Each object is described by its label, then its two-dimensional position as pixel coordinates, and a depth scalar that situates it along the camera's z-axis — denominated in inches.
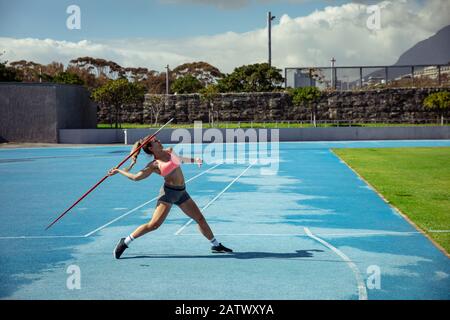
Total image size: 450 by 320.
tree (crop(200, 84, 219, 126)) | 2377.0
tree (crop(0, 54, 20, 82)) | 2603.3
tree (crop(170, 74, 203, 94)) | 3036.4
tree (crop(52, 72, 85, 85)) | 3019.2
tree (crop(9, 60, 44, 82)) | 3924.7
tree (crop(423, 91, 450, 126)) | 2059.5
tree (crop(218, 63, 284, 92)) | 2596.0
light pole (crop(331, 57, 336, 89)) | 2111.2
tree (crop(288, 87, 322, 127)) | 2169.0
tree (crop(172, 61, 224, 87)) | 4338.1
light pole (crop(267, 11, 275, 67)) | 2549.2
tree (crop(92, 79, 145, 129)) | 2101.6
